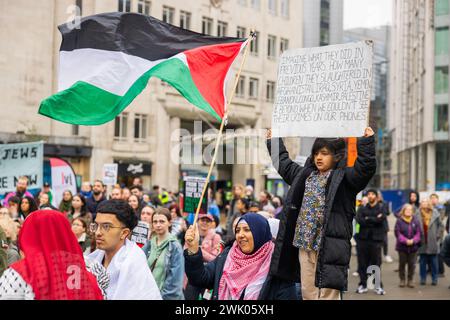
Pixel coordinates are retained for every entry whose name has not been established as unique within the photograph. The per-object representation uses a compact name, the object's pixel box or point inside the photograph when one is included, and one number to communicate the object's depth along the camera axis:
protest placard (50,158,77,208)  15.58
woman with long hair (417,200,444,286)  14.56
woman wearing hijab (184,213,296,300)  4.85
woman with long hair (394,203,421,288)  13.86
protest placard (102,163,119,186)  18.17
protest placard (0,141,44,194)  12.36
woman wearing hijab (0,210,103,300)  3.44
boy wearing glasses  4.21
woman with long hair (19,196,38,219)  10.58
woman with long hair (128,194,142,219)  12.21
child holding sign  5.10
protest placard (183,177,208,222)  10.26
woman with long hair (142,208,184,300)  7.15
